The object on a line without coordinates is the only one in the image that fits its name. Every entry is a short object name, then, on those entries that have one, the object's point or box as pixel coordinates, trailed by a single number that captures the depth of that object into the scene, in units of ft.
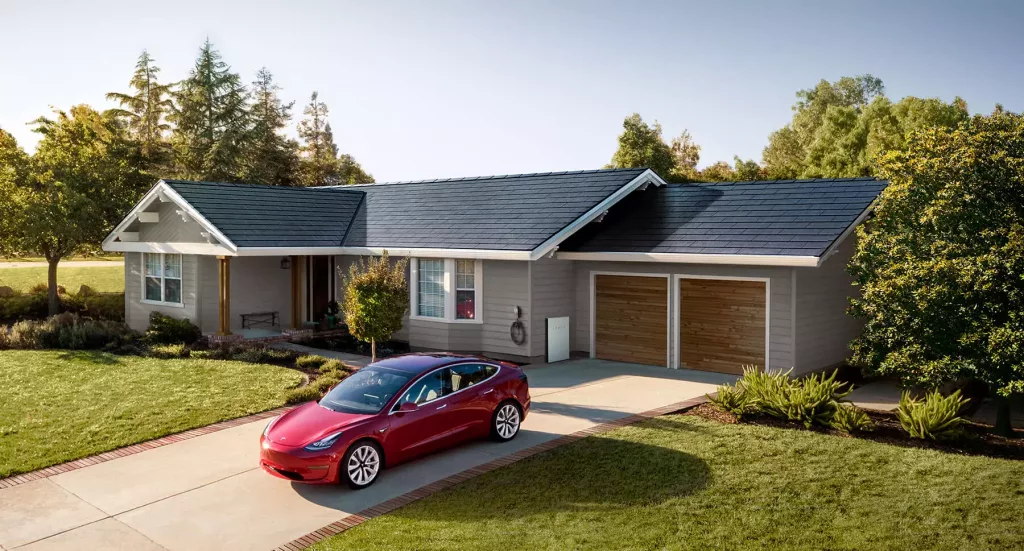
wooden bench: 70.77
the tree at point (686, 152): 229.45
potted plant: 74.13
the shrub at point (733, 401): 40.22
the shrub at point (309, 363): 57.52
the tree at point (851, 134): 150.20
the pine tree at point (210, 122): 161.99
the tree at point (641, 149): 161.68
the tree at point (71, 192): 85.40
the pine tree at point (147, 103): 179.32
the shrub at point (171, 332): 65.98
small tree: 49.90
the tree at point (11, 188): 84.53
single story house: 53.72
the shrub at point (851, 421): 37.40
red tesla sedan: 30.27
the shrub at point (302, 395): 46.11
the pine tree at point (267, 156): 168.04
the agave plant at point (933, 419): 36.09
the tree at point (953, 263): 37.17
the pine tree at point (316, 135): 253.85
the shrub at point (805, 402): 38.52
